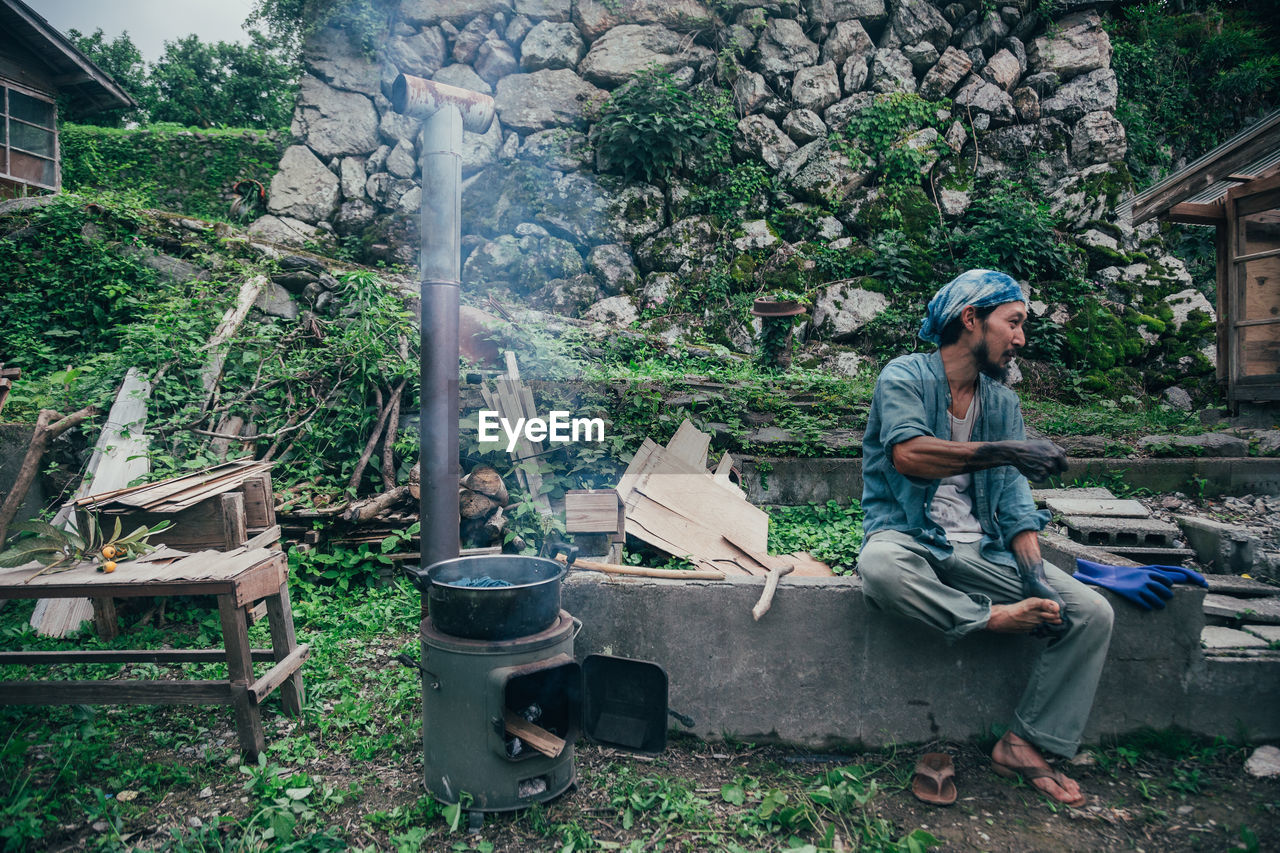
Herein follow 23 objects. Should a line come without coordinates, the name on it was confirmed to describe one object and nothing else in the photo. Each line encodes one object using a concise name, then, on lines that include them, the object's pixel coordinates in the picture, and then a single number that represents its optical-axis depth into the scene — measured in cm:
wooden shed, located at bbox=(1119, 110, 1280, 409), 715
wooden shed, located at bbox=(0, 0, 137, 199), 1096
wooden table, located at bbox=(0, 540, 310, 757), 282
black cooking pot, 252
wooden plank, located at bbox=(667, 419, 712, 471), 542
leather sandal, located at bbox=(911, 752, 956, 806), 261
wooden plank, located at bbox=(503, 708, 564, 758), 248
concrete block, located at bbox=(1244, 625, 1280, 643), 305
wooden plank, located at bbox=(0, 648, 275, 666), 327
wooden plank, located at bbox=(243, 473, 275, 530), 443
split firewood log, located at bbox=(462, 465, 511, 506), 505
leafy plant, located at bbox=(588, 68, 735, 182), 1124
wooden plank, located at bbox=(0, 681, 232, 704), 295
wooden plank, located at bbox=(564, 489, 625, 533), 407
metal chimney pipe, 341
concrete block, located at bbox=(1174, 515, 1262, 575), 417
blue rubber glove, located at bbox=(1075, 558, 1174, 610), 284
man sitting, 266
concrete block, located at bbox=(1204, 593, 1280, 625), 331
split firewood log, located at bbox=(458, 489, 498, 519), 492
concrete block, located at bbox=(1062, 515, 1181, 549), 420
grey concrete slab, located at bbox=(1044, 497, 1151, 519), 448
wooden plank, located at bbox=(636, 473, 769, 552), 465
